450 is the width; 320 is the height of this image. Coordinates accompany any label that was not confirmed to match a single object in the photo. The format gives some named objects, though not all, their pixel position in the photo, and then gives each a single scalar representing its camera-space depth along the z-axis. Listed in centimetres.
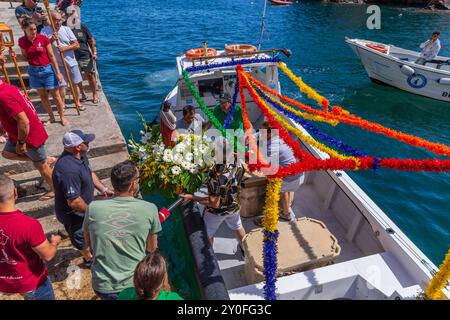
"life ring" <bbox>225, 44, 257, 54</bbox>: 836
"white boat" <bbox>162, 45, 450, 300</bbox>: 376
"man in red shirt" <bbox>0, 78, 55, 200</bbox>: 406
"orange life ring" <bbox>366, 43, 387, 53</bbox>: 1501
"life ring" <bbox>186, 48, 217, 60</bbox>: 833
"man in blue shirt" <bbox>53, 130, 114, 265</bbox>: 367
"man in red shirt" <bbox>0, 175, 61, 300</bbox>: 286
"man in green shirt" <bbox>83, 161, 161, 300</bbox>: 295
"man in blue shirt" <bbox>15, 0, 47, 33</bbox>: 712
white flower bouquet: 438
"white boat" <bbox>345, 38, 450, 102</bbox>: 1327
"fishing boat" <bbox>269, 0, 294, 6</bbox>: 3969
